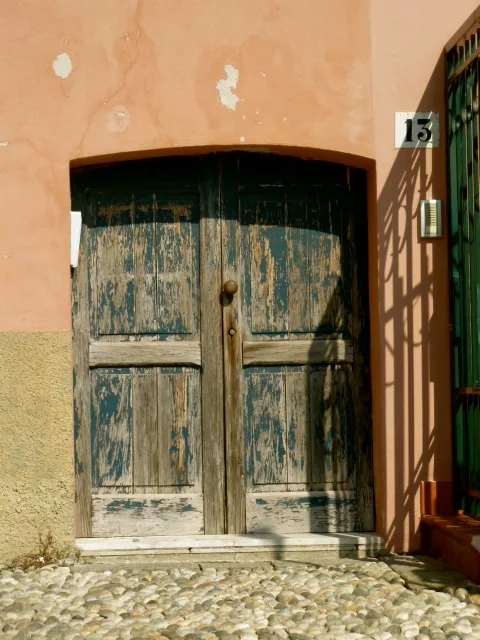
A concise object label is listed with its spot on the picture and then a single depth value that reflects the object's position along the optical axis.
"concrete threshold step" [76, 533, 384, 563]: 5.46
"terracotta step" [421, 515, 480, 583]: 4.82
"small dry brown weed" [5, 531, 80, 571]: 5.30
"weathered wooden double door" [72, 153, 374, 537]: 5.66
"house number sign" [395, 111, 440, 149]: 5.58
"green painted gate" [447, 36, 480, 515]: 5.36
